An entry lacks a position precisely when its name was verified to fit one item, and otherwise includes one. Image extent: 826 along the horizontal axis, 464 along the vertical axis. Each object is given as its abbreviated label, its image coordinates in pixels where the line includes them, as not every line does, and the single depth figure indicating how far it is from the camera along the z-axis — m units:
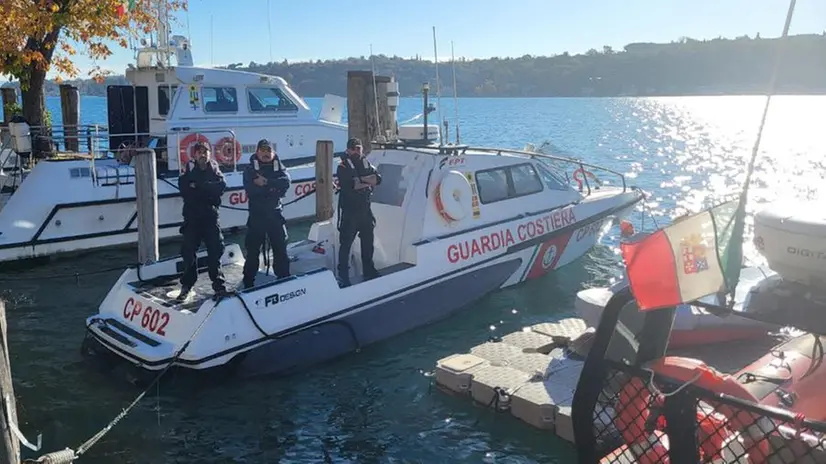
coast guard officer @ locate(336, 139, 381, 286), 8.66
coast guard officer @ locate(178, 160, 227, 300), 7.91
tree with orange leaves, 12.80
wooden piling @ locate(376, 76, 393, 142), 13.34
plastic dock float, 6.73
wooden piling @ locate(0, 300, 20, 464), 4.38
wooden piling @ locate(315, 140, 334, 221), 12.49
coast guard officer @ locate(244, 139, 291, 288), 8.13
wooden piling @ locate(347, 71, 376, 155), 13.27
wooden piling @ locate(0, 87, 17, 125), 19.17
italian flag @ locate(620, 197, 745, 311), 2.82
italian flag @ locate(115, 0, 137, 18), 13.83
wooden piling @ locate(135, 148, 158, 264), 10.52
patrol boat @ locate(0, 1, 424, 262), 13.04
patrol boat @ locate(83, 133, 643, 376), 7.57
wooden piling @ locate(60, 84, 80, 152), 18.11
